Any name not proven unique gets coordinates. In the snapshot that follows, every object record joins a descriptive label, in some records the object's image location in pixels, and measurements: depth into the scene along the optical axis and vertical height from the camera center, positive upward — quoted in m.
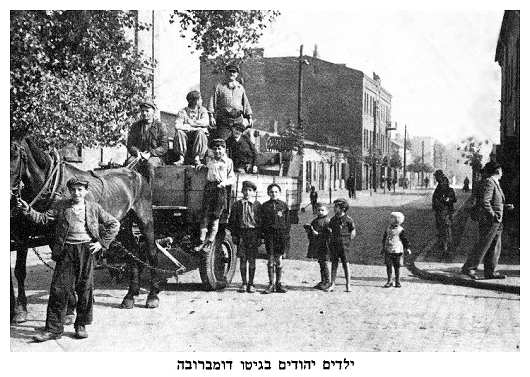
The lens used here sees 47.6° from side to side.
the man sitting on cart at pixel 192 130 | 8.59 +0.93
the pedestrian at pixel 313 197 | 23.52 -0.06
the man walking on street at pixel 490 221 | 8.89 -0.36
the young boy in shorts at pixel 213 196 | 7.86 -0.02
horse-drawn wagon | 8.03 -0.33
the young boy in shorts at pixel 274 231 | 8.09 -0.49
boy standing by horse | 5.47 -0.51
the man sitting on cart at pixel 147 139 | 7.93 +0.74
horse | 5.82 -0.02
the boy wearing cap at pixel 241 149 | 9.62 +0.74
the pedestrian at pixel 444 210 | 11.61 -0.26
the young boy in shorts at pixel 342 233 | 8.28 -0.52
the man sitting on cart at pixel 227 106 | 9.56 +1.42
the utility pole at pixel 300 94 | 25.52 +4.43
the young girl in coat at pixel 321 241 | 8.37 -0.64
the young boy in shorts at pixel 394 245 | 8.57 -0.70
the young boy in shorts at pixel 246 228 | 8.09 -0.45
